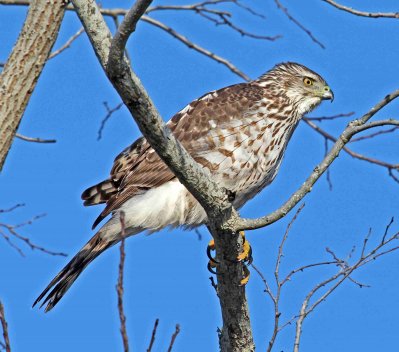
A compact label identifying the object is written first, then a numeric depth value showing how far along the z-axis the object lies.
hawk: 11.05
